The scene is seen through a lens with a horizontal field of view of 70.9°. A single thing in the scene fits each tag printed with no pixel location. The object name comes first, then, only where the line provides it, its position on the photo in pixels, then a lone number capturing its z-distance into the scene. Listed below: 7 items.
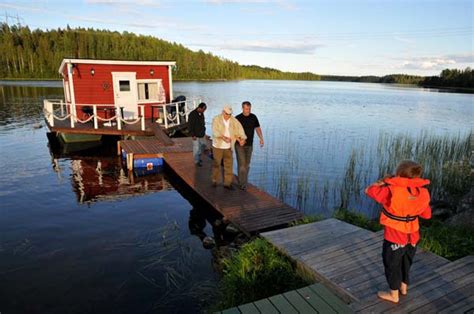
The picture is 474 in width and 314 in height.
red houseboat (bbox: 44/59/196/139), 14.13
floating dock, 6.31
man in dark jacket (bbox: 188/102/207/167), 8.71
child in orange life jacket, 3.02
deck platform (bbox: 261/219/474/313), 3.33
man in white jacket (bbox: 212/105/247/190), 6.82
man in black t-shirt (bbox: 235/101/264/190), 7.00
